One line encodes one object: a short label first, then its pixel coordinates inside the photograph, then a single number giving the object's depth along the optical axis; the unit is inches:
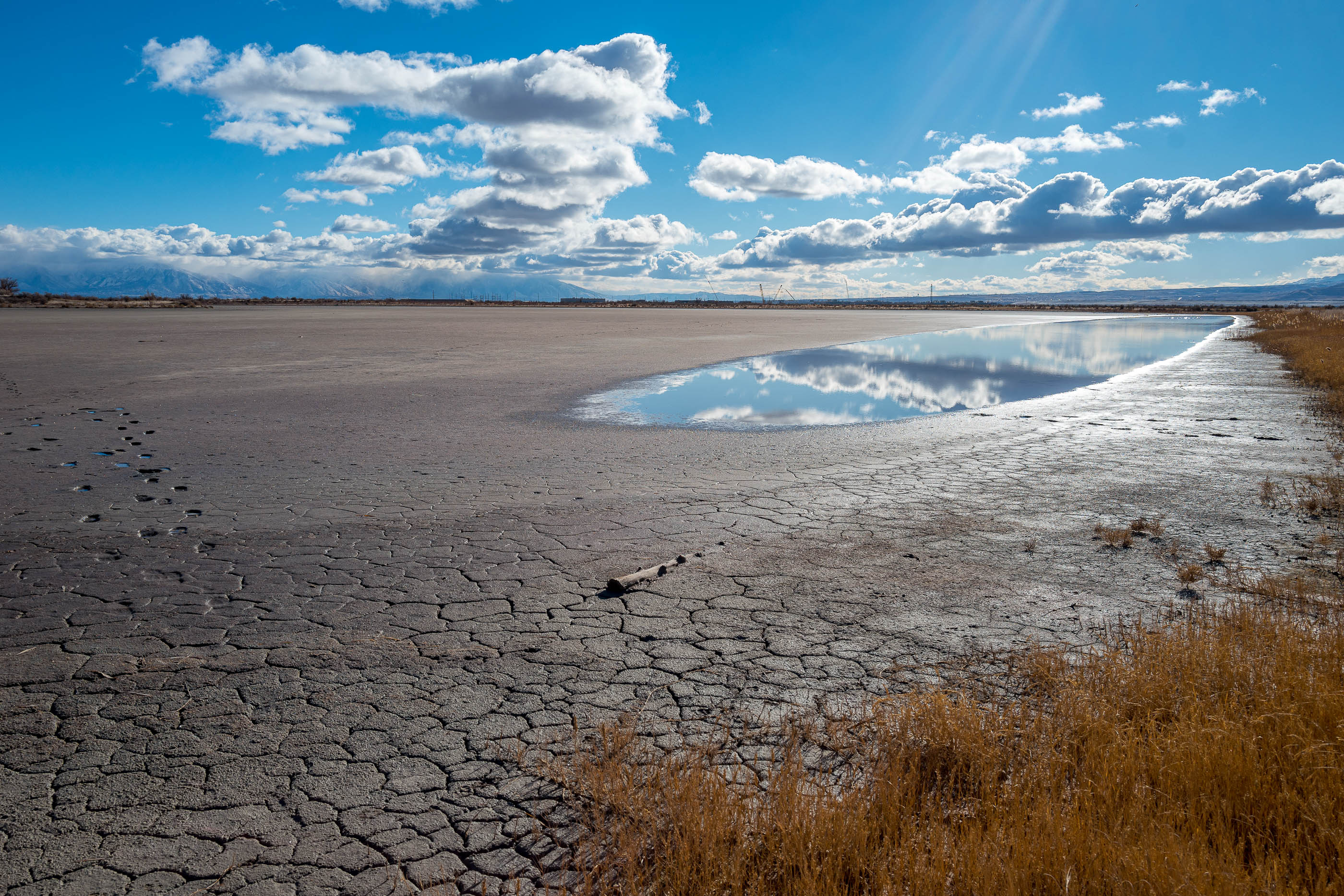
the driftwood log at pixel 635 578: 212.1
